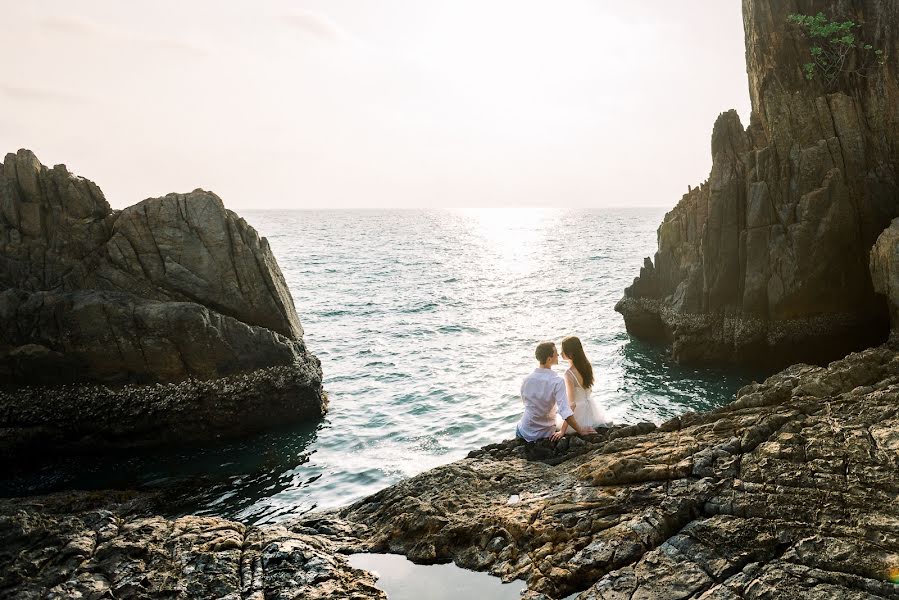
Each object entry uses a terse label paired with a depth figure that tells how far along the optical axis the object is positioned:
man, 10.95
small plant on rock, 26.42
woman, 11.38
